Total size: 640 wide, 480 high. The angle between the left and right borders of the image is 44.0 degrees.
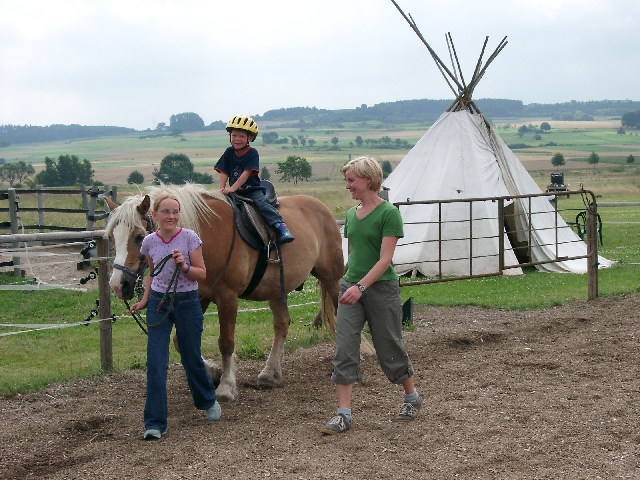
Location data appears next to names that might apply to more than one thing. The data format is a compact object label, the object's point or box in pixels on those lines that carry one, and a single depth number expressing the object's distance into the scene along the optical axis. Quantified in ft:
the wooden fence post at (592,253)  33.83
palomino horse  17.19
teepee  45.55
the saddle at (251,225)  20.54
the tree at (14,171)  212.43
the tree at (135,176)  176.18
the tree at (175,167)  157.89
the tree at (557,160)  252.42
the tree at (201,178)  145.99
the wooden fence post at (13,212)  49.51
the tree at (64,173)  160.56
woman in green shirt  16.44
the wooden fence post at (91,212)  57.77
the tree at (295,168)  162.20
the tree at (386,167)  194.49
